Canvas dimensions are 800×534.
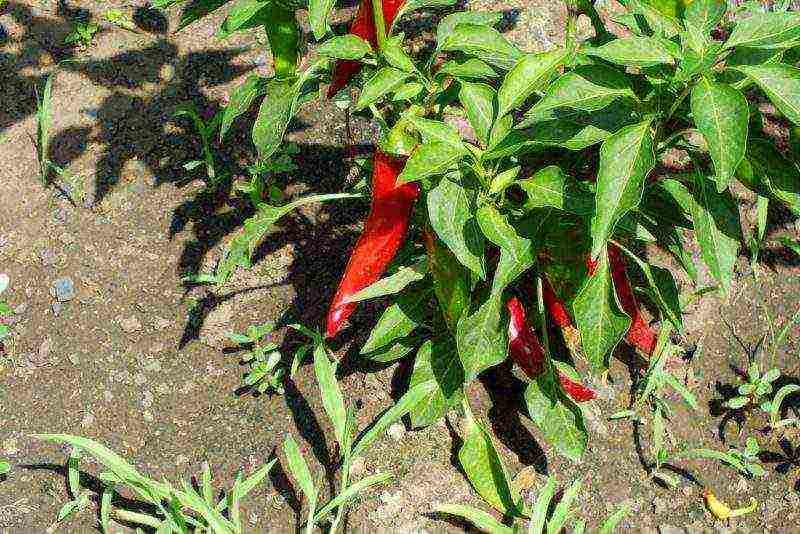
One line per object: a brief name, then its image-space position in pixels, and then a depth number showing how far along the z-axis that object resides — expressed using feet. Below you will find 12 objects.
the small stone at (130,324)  8.01
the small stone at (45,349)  7.94
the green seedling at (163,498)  6.42
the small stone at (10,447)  7.43
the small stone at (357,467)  7.20
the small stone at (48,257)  8.46
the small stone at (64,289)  8.23
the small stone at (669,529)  6.98
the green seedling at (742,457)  6.97
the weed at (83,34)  9.66
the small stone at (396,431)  7.36
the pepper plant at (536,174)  4.72
